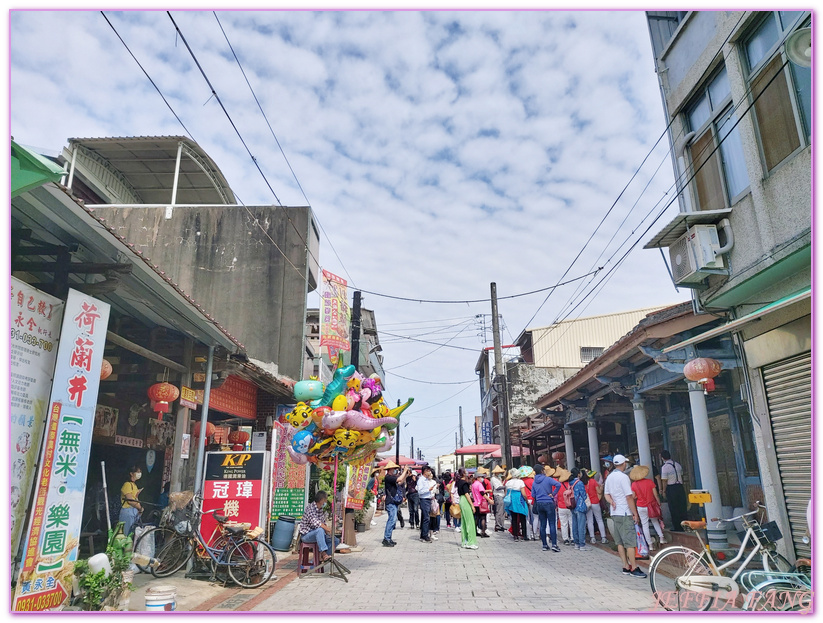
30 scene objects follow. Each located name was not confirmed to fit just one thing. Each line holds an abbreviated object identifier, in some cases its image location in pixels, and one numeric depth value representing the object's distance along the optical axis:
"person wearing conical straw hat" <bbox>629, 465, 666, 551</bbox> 9.90
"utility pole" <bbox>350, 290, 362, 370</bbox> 16.56
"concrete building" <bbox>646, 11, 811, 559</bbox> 7.06
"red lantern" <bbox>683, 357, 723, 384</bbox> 8.62
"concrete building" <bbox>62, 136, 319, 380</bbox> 17.47
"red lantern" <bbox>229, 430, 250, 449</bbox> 13.43
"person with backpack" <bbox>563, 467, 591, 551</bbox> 11.62
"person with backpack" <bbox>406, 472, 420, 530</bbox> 15.02
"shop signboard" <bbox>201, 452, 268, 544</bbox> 9.24
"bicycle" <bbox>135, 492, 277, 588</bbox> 7.84
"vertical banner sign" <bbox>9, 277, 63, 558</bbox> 5.32
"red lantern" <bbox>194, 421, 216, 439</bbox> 12.26
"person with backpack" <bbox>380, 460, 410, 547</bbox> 12.63
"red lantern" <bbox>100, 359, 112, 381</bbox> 8.14
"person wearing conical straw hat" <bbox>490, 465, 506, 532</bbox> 16.00
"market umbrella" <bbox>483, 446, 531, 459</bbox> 25.02
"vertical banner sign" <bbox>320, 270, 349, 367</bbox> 16.52
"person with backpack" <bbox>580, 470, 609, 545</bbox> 12.36
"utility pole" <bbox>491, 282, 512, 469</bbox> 19.81
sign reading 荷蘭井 5.28
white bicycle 5.73
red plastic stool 8.76
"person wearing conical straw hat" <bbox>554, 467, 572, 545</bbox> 12.16
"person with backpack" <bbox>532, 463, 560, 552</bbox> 11.28
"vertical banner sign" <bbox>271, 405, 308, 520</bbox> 12.27
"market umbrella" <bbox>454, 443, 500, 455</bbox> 23.81
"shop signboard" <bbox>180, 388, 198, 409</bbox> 9.91
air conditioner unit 8.40
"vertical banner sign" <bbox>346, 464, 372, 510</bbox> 12.82
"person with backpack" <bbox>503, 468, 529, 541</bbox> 13.59
